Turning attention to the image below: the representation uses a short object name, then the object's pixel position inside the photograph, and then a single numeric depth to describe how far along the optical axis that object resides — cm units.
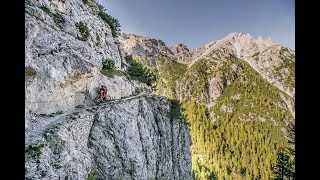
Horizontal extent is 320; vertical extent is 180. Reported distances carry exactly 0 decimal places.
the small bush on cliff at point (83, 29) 2470
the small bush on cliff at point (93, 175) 1858
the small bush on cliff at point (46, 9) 2187
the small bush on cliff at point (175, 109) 3115
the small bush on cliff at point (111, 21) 3207
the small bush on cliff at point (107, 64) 2614
